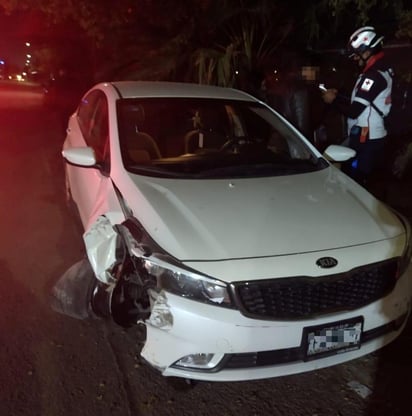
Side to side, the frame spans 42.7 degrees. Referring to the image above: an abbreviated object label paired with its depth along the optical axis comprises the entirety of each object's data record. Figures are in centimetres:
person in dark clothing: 616
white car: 258
